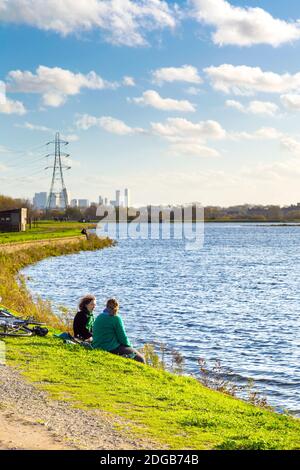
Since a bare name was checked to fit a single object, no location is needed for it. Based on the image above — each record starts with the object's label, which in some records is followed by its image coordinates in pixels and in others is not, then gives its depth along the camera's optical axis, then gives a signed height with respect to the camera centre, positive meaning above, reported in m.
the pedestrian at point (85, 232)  88.62 -1.85
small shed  86.88 -0.12
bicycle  15.55 -2.79
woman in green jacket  14.06 -2.68
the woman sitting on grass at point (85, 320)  15.62 -2.58
